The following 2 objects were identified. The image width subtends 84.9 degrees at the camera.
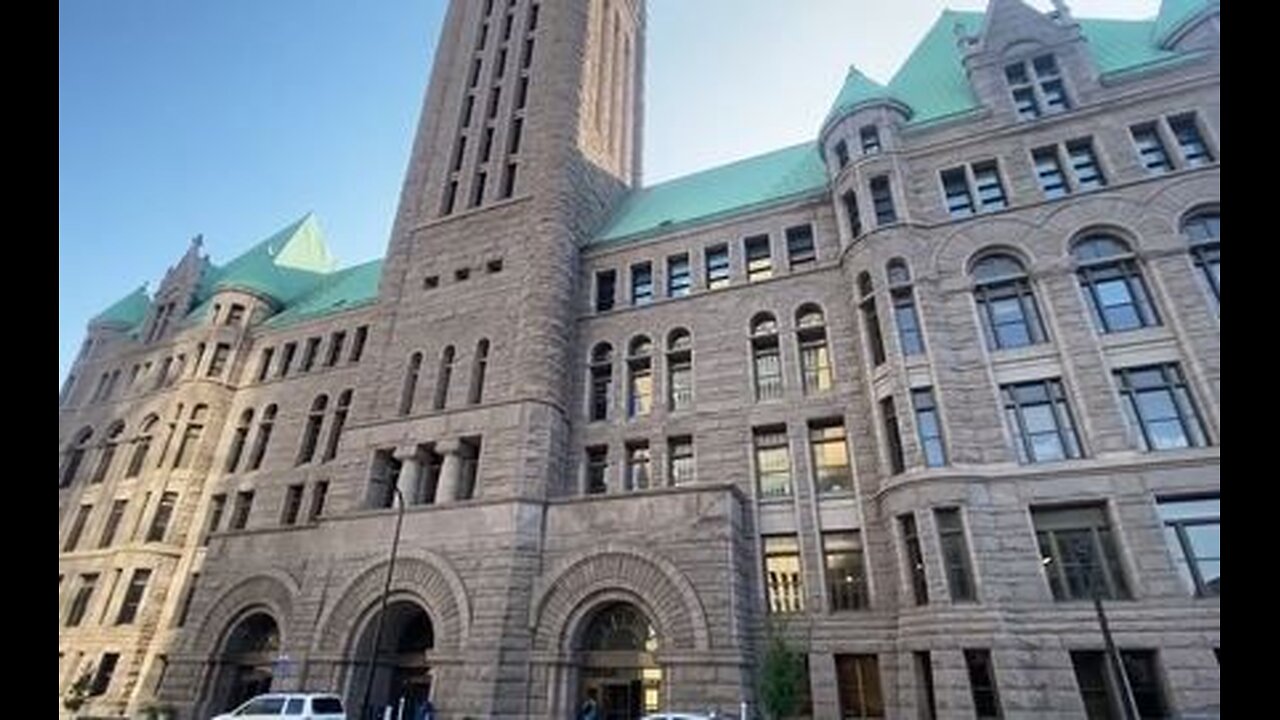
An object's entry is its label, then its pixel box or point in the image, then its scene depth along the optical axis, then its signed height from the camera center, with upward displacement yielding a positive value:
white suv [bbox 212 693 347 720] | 21.94 +0.75
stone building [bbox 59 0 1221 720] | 21.16 +10.59
